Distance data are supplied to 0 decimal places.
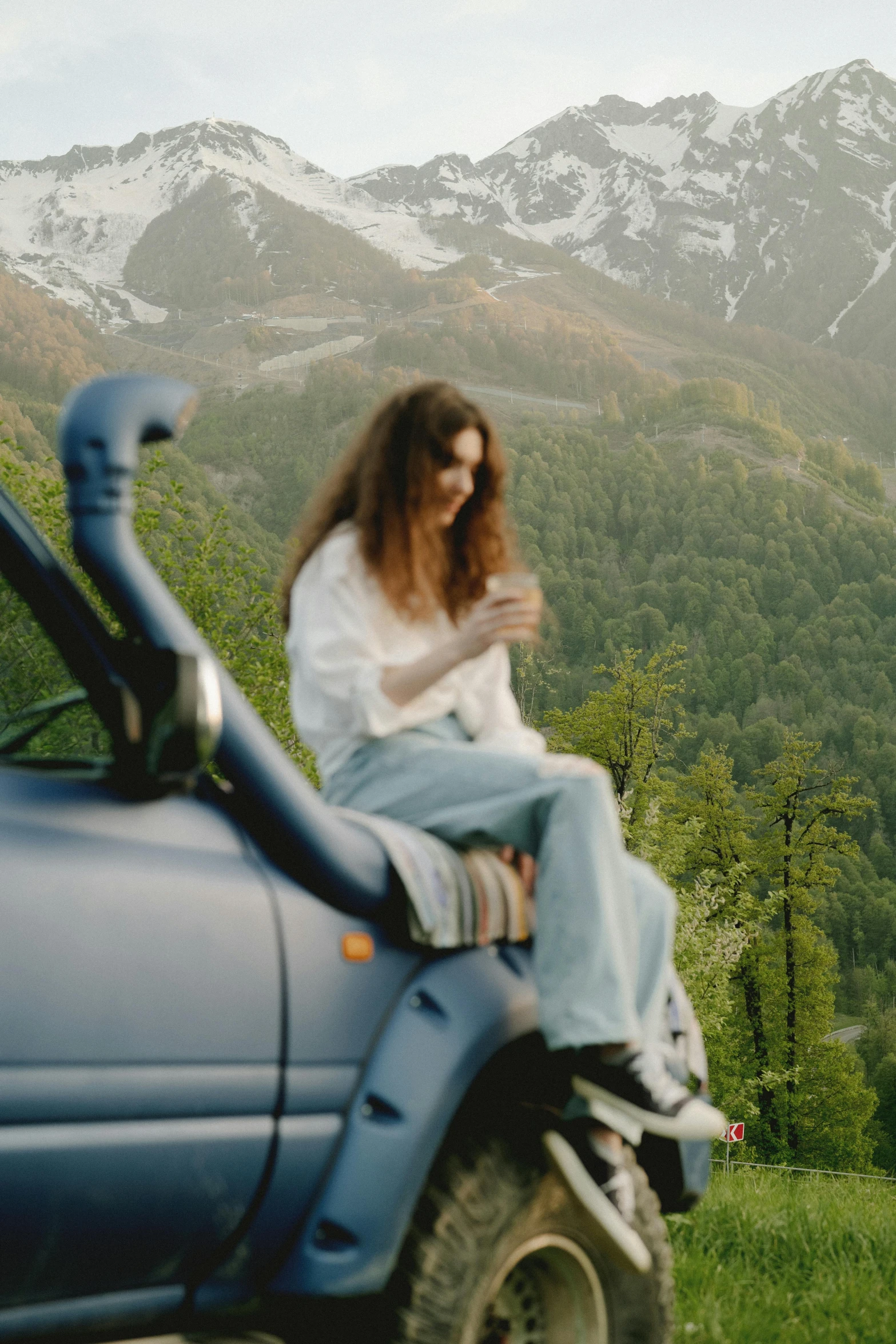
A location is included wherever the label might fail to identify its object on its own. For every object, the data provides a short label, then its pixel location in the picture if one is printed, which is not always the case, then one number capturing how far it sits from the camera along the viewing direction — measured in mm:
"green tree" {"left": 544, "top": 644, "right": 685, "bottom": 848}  32250
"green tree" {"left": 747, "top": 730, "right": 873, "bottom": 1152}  34500
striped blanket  2160
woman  2266
